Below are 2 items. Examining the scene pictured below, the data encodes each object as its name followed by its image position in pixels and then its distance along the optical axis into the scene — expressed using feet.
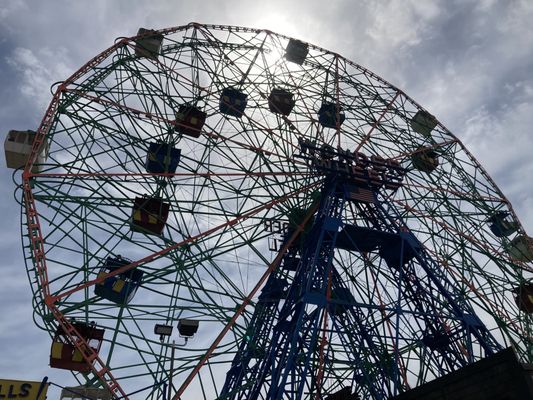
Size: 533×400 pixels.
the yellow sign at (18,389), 77.05
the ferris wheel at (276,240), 54.39
